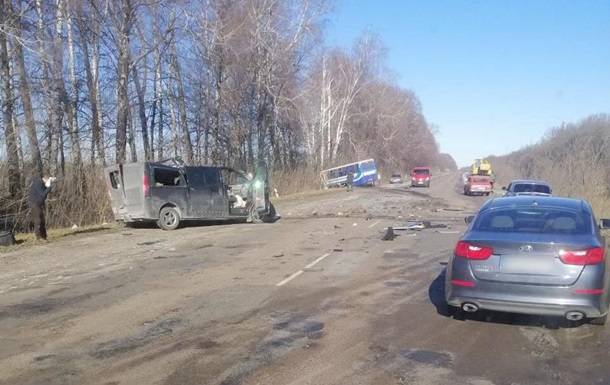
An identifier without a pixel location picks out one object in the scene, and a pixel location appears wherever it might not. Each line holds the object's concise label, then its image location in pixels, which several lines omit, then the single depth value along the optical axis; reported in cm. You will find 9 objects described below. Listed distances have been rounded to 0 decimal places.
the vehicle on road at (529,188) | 2106
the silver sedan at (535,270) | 585
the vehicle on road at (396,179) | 7625
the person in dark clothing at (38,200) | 1456
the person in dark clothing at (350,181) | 4834
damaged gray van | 1712
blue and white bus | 5254
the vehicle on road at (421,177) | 6161
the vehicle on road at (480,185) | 4450
